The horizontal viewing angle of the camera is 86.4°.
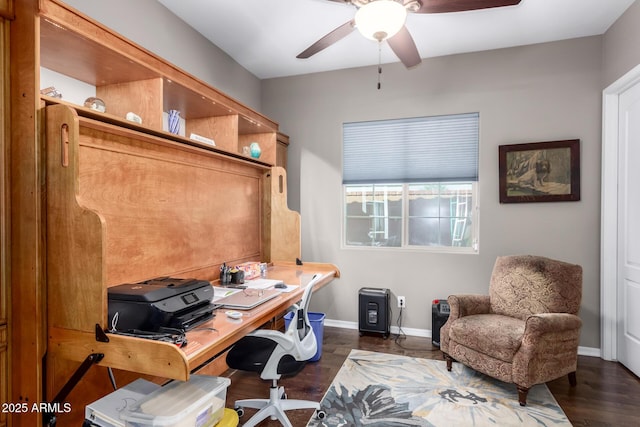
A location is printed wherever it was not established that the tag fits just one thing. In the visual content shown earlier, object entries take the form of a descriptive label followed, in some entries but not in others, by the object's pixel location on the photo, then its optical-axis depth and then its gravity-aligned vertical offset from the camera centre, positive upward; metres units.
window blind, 3.31 +0.63
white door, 2.59 -0.14
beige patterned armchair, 2.19 -0.82
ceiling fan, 1.65 +1.01
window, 3.35 +0.30
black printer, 1.35 -0.39
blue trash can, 2.93 -1.00
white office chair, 1.76 -0.78
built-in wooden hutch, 1.29 +0.06
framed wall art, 2.98 +0.36
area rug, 2.03 -1.25
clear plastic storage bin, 1.28 -0.77
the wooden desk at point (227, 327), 1.22 -0.49
